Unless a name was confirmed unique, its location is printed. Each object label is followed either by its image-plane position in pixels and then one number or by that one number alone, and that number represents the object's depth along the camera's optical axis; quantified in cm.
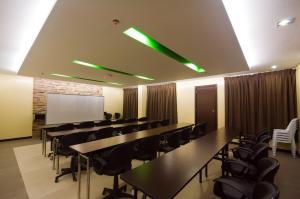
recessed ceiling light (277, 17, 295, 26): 187
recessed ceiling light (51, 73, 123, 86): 524
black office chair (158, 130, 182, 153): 334
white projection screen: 636
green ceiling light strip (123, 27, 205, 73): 226
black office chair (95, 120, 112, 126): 513
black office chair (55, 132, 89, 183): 299
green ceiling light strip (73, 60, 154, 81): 380
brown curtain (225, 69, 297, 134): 457
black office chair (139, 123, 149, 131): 482
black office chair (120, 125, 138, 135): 416
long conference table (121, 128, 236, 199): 121
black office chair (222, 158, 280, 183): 144
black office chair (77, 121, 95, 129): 461
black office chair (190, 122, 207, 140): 429
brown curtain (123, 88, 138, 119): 860
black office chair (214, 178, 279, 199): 107
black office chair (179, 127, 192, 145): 379
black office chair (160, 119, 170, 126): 553
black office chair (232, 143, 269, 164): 227
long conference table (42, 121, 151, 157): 348
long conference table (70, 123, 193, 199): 209
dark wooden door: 610
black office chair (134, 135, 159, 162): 274
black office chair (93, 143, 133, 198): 210
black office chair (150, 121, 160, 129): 507
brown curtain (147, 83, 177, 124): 711
